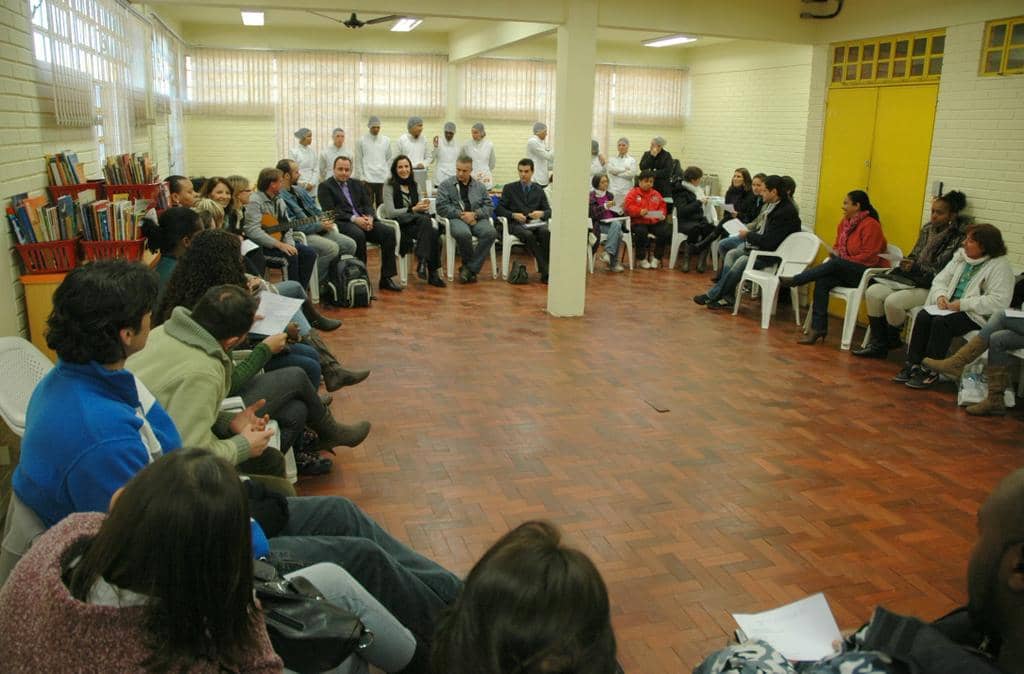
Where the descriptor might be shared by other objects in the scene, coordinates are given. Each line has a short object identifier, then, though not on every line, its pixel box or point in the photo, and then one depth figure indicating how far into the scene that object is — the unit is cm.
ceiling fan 987
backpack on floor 797
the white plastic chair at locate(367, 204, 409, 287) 898
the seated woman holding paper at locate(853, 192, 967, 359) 653
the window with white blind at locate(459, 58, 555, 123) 1305
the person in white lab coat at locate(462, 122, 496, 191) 1152
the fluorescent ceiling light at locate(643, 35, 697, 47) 1190
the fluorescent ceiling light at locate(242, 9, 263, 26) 1074
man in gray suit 936
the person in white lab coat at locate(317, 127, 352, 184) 1069
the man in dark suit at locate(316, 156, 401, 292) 875
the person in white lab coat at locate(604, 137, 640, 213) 1178
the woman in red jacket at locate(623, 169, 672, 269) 1048
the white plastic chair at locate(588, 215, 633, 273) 1038
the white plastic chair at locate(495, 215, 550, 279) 963
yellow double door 736
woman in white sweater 577
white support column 739
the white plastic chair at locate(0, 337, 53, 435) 274
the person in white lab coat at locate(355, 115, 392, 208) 1173
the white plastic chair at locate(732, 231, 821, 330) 769
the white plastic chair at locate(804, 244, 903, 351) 698
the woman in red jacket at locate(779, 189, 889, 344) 715
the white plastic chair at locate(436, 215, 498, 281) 938
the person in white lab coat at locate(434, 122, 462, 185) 1184
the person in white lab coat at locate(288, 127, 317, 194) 1154
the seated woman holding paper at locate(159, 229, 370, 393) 352
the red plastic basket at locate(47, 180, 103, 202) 472
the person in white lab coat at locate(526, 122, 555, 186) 1159
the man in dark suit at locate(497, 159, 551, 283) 966
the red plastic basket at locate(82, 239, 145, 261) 452
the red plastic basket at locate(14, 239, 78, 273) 425
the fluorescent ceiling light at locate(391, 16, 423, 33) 1113
